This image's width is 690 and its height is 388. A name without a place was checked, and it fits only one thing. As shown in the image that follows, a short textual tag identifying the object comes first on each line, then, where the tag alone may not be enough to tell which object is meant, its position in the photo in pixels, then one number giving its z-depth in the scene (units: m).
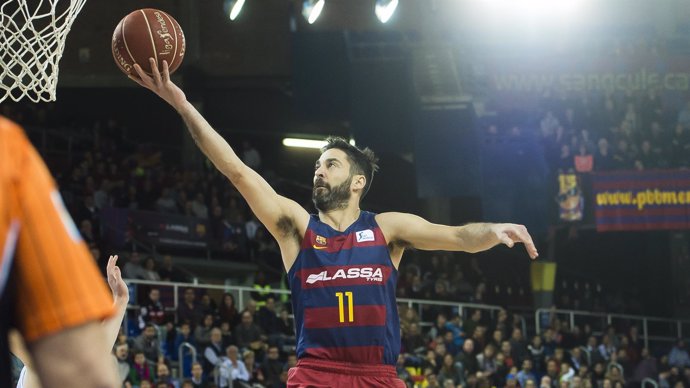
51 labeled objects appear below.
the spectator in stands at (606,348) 20.66
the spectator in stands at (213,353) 15.47
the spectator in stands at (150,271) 17.75
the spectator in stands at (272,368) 15.64
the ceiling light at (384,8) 21.33
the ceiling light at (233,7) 23.42
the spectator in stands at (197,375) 14.70
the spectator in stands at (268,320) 17.62
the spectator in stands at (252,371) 15.51
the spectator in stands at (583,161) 21.94
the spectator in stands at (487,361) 18.08
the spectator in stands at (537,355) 19.14
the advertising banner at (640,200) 21.75
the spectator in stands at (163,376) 13.82
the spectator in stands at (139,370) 14.05
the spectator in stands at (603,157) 22.06
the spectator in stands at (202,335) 16.22
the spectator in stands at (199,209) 22.12
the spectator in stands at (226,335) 16.57
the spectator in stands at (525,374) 17.80
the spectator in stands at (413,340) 18.34
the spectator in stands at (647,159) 21.95
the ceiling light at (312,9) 21.69
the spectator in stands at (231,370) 15.10
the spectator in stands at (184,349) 15.64
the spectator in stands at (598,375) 18.89
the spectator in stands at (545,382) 17.12
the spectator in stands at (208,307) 17.34
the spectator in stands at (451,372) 17.17
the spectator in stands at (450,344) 18.58
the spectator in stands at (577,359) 19.28
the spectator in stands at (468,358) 17.83
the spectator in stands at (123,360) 13.44
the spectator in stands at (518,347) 18.98
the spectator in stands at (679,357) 21.31
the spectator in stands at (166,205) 21.50
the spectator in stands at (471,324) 19.95
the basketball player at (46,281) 1.70
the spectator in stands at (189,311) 16.85
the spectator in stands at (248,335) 16.32
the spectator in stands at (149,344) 15.01
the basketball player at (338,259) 5.49
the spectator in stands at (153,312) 16.34
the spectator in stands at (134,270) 17.62
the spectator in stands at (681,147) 21.97
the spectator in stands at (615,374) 18.63
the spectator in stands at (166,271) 18.52
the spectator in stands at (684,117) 22.20
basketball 5.45
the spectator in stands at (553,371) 18.45
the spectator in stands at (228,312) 17.39
